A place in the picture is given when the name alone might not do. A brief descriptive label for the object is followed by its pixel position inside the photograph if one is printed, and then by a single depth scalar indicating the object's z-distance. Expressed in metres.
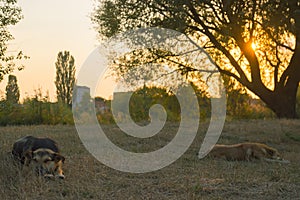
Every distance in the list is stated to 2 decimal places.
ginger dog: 10.27
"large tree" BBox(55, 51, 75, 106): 30.52
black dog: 7.69
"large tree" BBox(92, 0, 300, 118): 13.35
